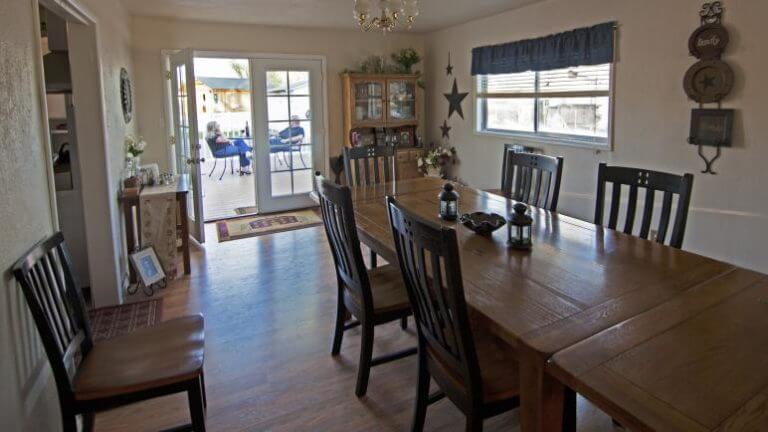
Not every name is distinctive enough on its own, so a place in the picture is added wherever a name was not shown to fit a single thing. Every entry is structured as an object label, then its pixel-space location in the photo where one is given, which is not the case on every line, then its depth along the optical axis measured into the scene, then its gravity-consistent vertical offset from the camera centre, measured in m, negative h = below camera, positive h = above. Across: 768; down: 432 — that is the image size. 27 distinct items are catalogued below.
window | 4.48 +0.36
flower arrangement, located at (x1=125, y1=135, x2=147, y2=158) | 4.14 +0.01
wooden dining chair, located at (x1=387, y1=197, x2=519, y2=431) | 1.51 -0.65
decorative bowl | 2.33 -0.38
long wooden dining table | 1.34 -0.50
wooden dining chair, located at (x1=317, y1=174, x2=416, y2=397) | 2.23 -0.71
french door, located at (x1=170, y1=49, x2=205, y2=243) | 4.68 +0.17
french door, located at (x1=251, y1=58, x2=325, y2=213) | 6.04 +0.19
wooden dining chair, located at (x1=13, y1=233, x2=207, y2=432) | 1.63 -0.77
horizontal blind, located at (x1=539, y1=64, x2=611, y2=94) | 4.39 +0.55
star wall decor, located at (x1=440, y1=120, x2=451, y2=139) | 6.52 +0.16
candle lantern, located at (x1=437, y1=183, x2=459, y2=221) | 2.62 -0.33
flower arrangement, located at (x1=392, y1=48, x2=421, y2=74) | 6.41 +1.07
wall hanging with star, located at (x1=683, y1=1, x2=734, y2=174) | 3.38 +0.36
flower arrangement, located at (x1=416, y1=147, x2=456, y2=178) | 6.33 -0.25
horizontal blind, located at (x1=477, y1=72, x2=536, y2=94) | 5.24 +0.62
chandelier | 2.93 +0.77
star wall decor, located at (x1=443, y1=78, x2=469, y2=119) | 6.19 +0.52
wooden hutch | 6.26 +0.38
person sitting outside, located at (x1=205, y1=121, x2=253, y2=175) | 9.53 -0.02
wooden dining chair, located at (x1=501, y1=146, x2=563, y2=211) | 2.91 -0.24
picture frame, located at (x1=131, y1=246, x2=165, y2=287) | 3.72 -0.89
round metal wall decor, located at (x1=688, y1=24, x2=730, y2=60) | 3.37 +0.64
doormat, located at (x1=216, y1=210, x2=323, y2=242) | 5.38 -0.90
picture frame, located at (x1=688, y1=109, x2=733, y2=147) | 3.40 +0.06
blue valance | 4.25 +0.84
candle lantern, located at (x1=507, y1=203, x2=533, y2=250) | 2.09 -0.37
